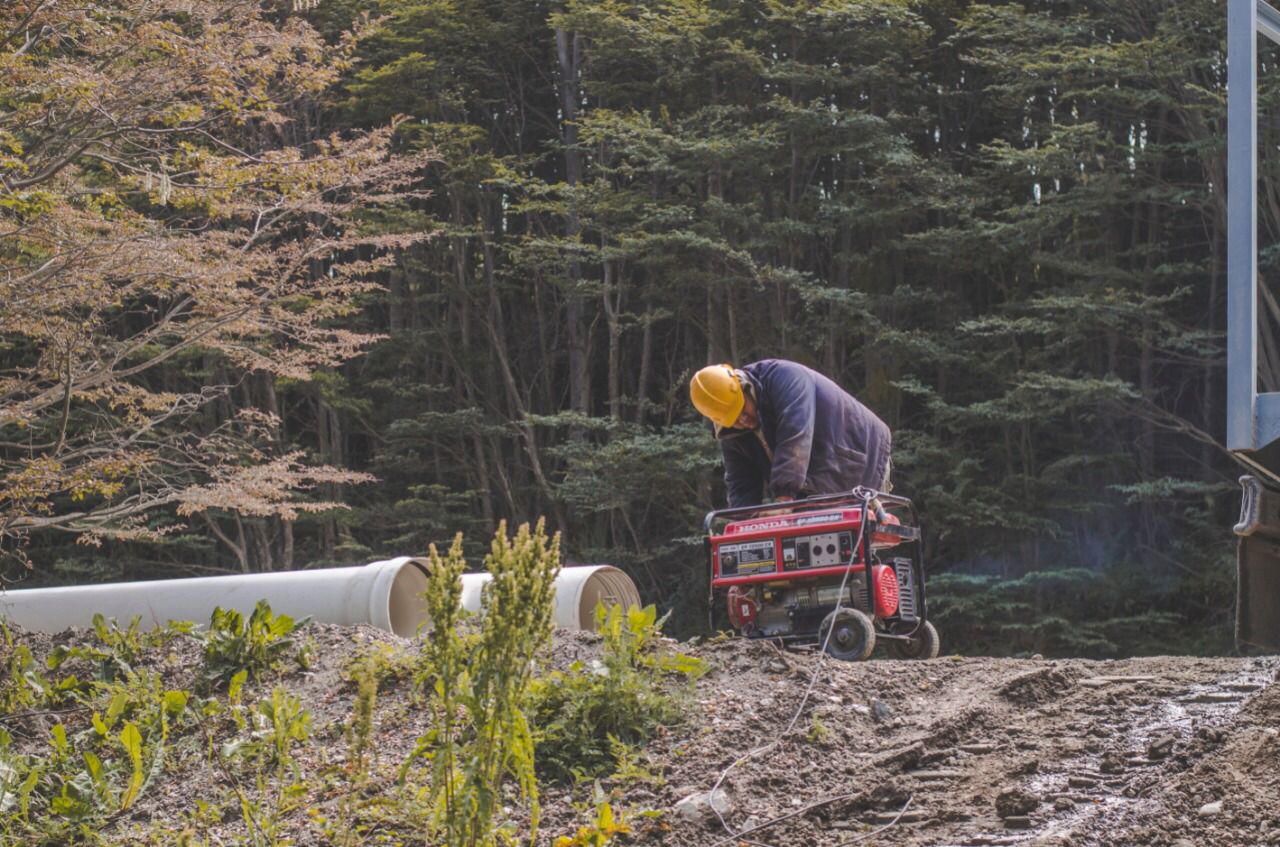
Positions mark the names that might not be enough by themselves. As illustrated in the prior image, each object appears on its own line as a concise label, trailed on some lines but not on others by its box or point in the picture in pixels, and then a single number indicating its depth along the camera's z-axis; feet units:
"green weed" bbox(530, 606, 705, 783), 31.30
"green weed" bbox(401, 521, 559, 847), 22.57
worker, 48.03
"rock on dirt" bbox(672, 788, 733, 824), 28.09
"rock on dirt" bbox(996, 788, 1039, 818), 26.81
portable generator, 45.32
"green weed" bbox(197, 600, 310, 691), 39.11
